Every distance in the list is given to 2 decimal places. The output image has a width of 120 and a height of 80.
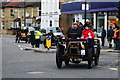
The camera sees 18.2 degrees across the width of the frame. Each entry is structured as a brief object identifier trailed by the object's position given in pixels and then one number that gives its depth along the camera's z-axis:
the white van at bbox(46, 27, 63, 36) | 40.97
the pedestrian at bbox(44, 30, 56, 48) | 30.30
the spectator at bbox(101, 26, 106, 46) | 31.94
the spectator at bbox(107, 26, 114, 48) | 30.08
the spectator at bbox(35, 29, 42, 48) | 30.89
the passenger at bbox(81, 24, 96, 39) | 15.90
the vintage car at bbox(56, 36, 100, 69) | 14.95
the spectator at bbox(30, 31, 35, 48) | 30.92
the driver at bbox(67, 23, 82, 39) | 15.33
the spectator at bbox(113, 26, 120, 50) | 25.42
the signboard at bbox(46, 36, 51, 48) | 27.36
